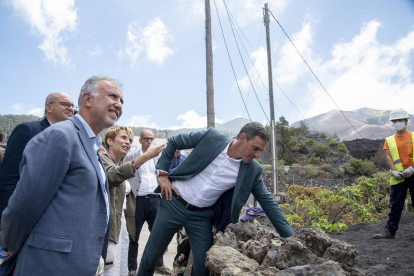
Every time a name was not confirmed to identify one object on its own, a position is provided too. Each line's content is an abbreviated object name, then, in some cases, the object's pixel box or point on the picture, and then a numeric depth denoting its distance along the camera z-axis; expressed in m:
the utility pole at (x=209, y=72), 6.66
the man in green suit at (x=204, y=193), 2.81
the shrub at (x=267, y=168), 27.02
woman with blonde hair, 2.19
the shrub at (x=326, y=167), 30.97
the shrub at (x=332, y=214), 4.95
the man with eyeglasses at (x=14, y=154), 1.87
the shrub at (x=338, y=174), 29.05
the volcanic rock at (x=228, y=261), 1.94
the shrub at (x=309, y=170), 27.89
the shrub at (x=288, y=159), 34.88
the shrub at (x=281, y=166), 28.38
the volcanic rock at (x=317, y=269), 1.57
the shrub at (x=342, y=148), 38.62
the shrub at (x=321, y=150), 36.72
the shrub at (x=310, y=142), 40.03
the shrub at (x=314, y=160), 34.31
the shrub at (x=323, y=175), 28.55
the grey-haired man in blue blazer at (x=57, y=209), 1.23
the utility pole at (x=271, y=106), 12.02
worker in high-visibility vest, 4.03
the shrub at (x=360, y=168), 29.88
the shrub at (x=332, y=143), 41.03
